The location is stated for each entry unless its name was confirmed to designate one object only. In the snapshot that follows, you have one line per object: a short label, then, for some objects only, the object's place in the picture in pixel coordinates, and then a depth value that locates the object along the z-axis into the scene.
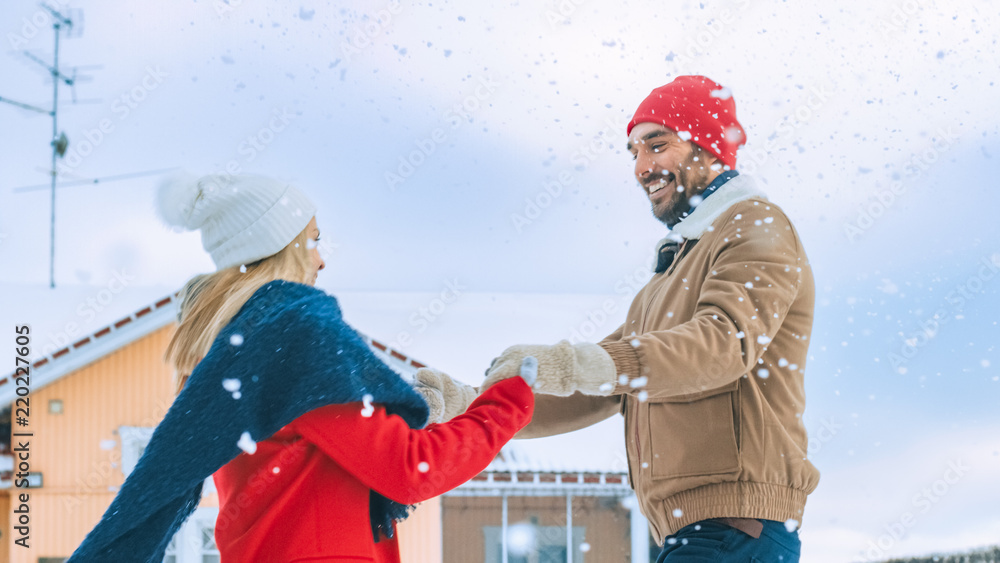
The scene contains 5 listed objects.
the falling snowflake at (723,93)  2.70
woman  1.65
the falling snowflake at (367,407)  1.66
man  1.99
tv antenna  7.33
